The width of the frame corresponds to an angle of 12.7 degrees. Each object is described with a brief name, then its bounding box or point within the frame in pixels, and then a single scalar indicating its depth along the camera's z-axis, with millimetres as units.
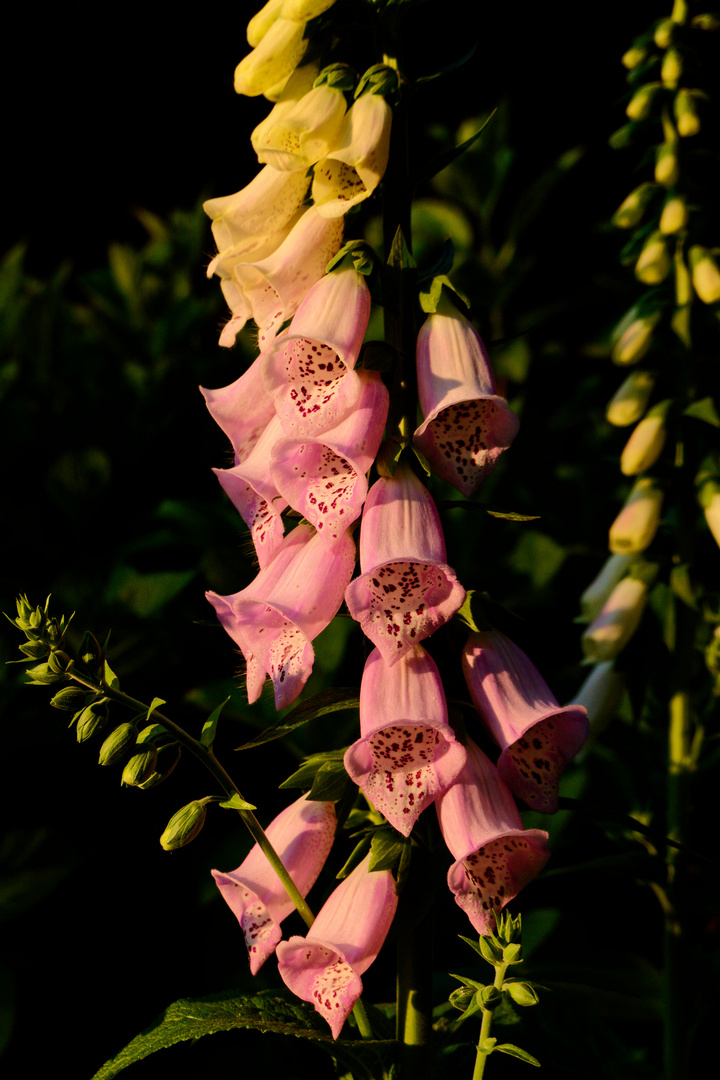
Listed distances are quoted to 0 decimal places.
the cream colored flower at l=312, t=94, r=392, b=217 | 860
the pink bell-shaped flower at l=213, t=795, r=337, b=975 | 887
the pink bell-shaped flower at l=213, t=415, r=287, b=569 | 886
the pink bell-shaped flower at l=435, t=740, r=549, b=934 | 854
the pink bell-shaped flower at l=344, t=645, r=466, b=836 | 853
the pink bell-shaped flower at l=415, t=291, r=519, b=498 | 865
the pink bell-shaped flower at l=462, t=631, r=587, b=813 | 867
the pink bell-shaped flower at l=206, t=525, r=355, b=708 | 871
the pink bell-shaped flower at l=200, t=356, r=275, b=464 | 911
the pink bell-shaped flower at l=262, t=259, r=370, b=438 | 868
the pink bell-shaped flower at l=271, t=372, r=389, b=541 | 864
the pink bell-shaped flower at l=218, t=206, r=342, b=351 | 883
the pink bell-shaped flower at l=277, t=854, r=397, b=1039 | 861
